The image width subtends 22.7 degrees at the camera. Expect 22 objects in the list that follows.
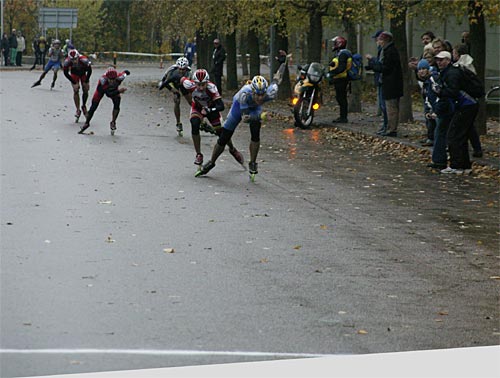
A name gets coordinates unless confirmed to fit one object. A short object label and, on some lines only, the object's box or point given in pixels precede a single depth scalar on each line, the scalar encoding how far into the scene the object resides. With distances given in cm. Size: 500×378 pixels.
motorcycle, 2741
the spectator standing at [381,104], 2428
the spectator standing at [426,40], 2206
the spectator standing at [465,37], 2484
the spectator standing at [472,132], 2017
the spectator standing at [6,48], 6562
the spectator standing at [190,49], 6157
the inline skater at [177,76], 2305
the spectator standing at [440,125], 1906
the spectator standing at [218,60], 4100
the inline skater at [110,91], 2427
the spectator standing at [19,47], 6544
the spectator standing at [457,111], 1873
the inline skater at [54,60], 4091
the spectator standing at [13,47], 6425
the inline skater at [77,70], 2708
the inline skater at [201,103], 1861
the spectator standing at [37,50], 6362
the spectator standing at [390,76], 2378
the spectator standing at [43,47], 6306
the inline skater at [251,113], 1745
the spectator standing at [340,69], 2781
